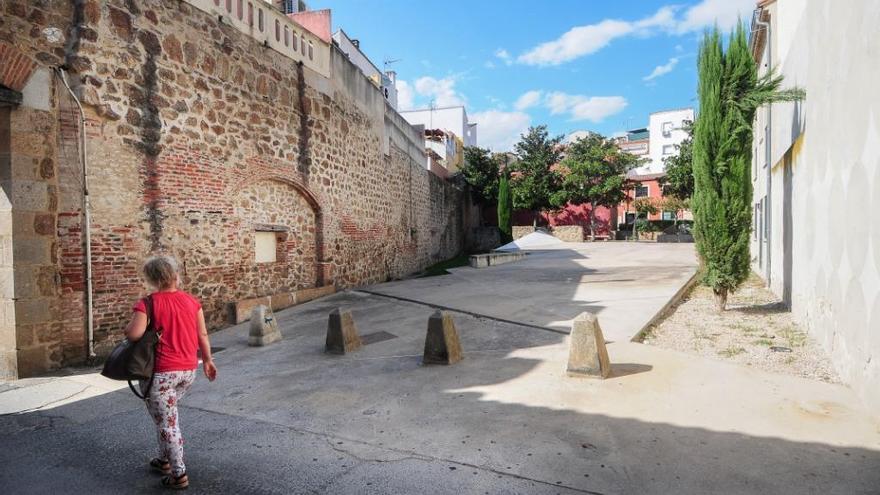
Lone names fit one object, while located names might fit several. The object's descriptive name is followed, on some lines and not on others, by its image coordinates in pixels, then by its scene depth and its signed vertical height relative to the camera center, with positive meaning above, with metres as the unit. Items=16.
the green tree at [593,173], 31.64 +4.00
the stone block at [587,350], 4.90 -1.18
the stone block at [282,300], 9.46 -1.22
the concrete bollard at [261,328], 7.10 -1.30
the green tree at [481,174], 31.48 +4.02
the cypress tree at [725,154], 7.86 +1.29
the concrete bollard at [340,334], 6.43 -1.28
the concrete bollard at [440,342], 5.63 -1.23
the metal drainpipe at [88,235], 6.34 +0.10
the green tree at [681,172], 29.61 +3.72
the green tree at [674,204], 32.11 +1.92
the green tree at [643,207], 35.31 +1.97
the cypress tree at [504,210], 30.52 +1.61
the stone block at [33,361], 5.70 -1.40
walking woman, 3.02 -0.73
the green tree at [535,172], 33.56 +4.47
